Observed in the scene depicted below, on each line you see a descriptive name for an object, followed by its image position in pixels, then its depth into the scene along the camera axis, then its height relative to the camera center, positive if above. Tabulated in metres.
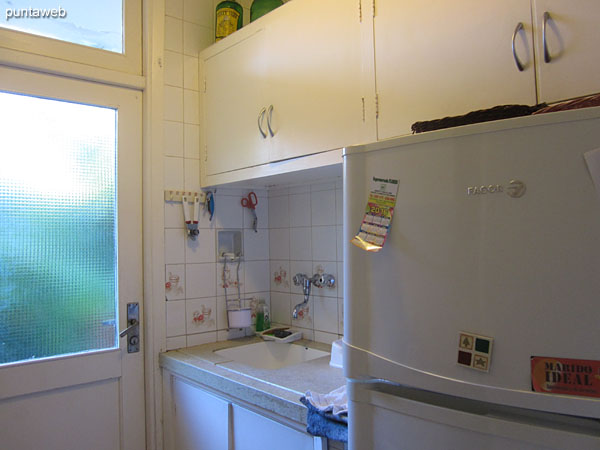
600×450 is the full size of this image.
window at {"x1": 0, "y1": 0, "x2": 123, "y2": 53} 1.74 +0.91
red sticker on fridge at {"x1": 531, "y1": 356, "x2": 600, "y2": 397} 0.63 -0.21
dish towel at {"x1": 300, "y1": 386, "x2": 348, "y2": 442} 1.16 -0.47
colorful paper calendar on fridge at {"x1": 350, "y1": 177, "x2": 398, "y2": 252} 0.85 +0.04
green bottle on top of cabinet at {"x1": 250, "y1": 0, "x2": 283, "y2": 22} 1.96 +1.02
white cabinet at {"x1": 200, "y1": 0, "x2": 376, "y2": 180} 1.43 +0.56
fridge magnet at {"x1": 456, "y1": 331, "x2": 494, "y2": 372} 0.72 -0.19
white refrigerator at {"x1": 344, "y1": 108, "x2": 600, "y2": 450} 0.65 -0.09
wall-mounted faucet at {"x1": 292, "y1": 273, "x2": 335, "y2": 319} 2.02 -0.20
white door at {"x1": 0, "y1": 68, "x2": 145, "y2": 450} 1.69 -0.08
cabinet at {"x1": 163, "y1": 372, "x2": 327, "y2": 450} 1.39 -0.66
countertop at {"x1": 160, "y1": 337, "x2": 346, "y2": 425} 1.37 -0.49
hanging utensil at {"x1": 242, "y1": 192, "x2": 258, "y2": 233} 2.29 +0.18
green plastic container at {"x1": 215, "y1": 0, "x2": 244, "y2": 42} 2.09 +1.04
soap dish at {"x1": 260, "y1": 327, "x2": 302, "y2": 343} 2.07 -0.45
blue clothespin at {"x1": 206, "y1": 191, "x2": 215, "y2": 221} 2.14 +0.18
